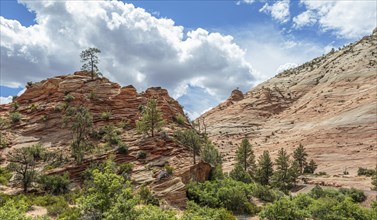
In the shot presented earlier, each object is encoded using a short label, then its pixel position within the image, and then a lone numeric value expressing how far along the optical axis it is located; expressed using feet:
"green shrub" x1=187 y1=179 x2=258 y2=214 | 99.22
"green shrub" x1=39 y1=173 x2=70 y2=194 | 101.71
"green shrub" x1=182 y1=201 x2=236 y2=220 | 84.61
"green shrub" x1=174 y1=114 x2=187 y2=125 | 161.68
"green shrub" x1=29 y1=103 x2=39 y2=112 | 160.77
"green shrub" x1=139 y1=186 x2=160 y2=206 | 91.86
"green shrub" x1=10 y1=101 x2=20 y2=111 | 165.29
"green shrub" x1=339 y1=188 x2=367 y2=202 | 127.30
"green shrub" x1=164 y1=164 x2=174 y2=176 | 107.15
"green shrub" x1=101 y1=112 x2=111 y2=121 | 152.46
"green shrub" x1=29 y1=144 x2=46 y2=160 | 124.16
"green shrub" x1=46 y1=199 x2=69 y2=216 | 80.64
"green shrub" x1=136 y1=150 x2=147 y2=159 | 119.14
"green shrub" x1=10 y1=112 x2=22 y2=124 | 153.28
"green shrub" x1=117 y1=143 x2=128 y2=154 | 121.60
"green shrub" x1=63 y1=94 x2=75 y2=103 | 161.99
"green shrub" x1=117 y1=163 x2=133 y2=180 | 110.52
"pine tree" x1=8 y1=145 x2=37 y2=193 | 101.65
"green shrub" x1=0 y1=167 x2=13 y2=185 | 105.19
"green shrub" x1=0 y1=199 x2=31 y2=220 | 48.39
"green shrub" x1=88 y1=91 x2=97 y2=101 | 165.04
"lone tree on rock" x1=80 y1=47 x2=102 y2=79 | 179.44
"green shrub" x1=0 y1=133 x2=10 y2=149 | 134.50
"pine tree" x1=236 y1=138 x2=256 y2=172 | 174.19
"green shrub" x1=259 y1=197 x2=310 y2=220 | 83.10
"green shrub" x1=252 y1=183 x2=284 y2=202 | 114.01
